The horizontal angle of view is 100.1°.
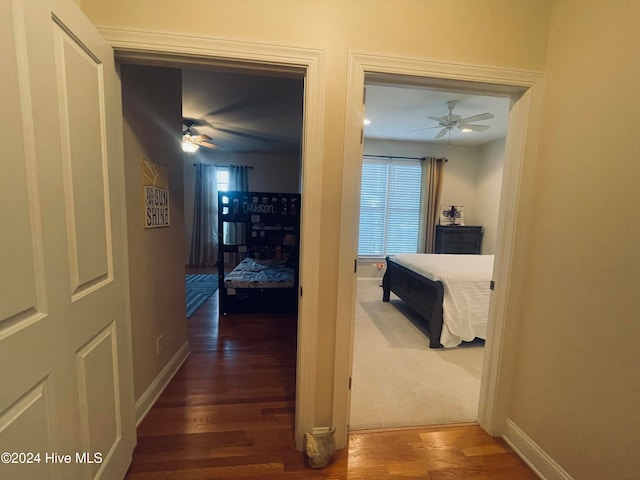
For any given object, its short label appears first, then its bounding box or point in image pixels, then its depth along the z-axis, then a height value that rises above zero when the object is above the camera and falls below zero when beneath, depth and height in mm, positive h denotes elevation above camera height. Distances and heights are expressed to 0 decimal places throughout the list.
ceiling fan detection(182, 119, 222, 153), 3803 +1076
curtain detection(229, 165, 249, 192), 6102 +765
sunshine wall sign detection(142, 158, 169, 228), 1707 +92
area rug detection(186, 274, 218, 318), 3676 -1304
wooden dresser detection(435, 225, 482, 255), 4984 -356
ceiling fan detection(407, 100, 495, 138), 3244 +1245
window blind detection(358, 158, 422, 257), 5219 +195
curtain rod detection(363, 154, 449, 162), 5091 +1144
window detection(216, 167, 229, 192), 6203 +751
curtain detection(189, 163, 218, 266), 6066 -214
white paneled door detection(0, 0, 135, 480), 699 -138
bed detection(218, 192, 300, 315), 3441 -427
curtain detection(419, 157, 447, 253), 5148 +469
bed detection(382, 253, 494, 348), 2715 -863
